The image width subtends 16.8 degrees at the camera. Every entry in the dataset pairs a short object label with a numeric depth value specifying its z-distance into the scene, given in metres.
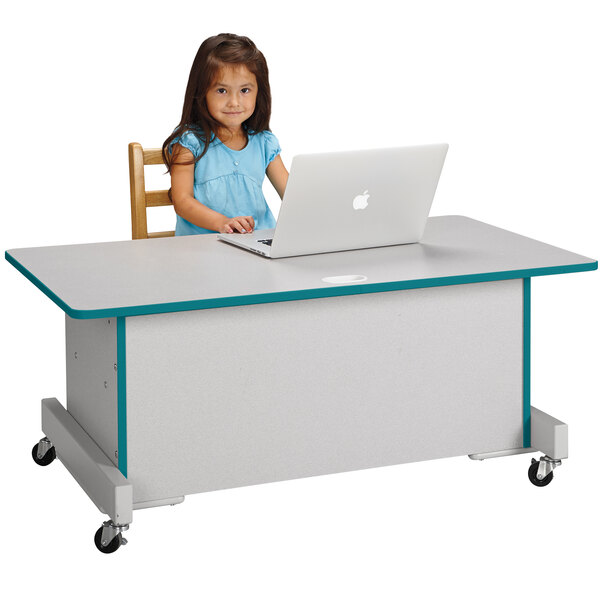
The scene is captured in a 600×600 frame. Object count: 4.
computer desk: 5.98
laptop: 6.34
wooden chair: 7.39
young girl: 7.26
